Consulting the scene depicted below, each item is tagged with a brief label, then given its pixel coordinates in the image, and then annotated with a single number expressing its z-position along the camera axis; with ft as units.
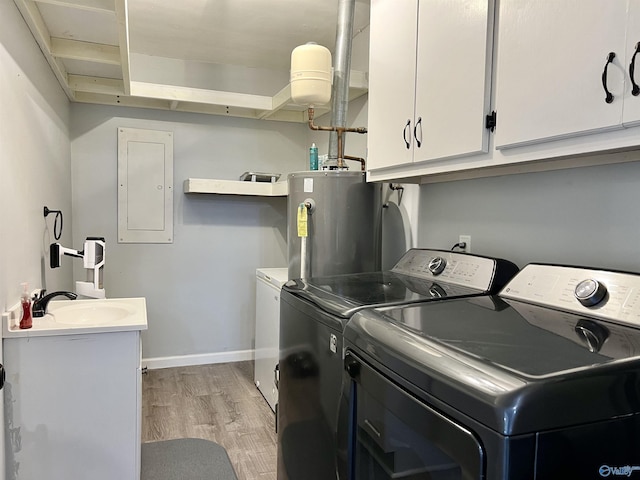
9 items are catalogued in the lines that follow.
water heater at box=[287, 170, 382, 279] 7.29
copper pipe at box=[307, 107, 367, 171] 7.81
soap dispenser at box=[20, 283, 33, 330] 5.87
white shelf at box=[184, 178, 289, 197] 11.27
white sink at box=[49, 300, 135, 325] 7.00
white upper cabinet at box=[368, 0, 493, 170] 4.48
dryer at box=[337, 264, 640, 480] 2.28
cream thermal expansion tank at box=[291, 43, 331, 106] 7.40
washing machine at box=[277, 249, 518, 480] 4.48
